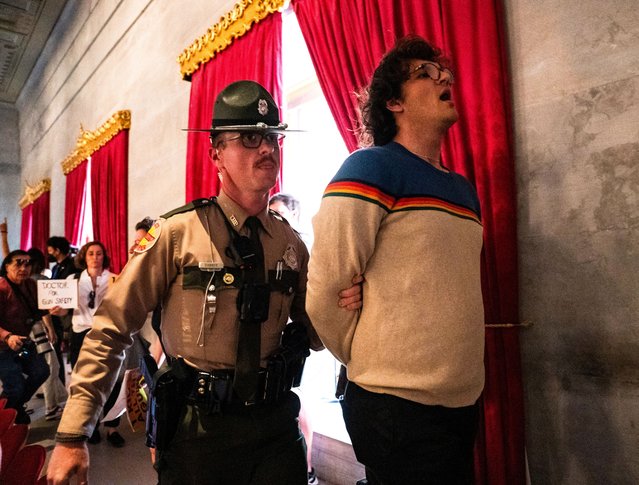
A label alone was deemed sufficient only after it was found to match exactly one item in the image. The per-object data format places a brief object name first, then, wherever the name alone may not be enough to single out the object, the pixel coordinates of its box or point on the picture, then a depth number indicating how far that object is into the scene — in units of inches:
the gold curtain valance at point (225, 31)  135.0
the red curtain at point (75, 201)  315.3
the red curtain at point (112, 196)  240.5
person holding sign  145.9
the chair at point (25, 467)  64.9
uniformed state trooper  48.9
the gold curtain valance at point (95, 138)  241.0
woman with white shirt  152.9
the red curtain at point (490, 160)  67.8
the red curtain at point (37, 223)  423.5
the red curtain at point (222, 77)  132.9
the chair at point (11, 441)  67.2
